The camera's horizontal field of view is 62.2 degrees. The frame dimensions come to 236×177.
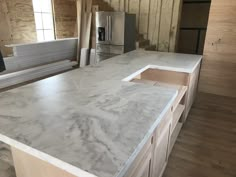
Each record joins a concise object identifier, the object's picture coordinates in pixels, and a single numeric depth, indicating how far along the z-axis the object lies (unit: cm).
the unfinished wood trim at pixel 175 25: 446
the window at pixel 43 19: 569
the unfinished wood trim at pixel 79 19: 543
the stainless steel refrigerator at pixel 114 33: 451
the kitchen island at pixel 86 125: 80
